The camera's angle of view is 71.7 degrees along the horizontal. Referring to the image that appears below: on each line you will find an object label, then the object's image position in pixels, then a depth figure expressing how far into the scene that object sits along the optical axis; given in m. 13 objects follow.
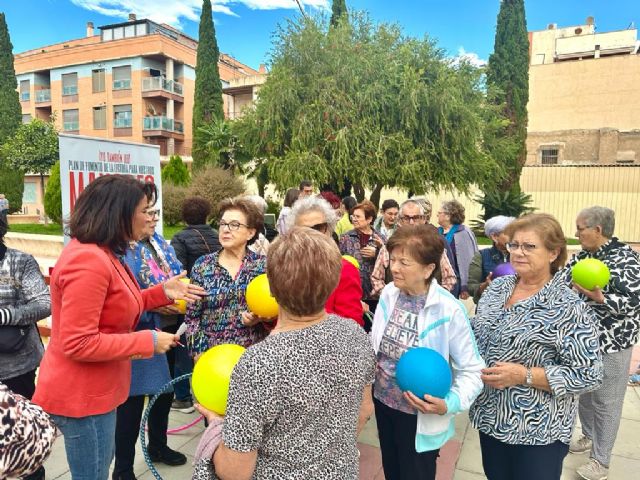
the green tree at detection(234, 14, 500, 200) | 14.20
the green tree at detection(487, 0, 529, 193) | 20.19
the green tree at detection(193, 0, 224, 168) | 27.67
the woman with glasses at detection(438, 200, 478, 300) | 4.71
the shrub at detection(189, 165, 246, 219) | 18.66
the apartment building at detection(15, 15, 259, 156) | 35.47
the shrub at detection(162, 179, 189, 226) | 18.31
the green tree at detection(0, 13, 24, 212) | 24.39
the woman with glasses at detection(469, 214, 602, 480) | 1.81
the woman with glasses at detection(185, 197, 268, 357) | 2.51
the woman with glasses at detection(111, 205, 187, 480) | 2.69
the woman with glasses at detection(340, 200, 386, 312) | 4.07
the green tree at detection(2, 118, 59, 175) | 22.80
